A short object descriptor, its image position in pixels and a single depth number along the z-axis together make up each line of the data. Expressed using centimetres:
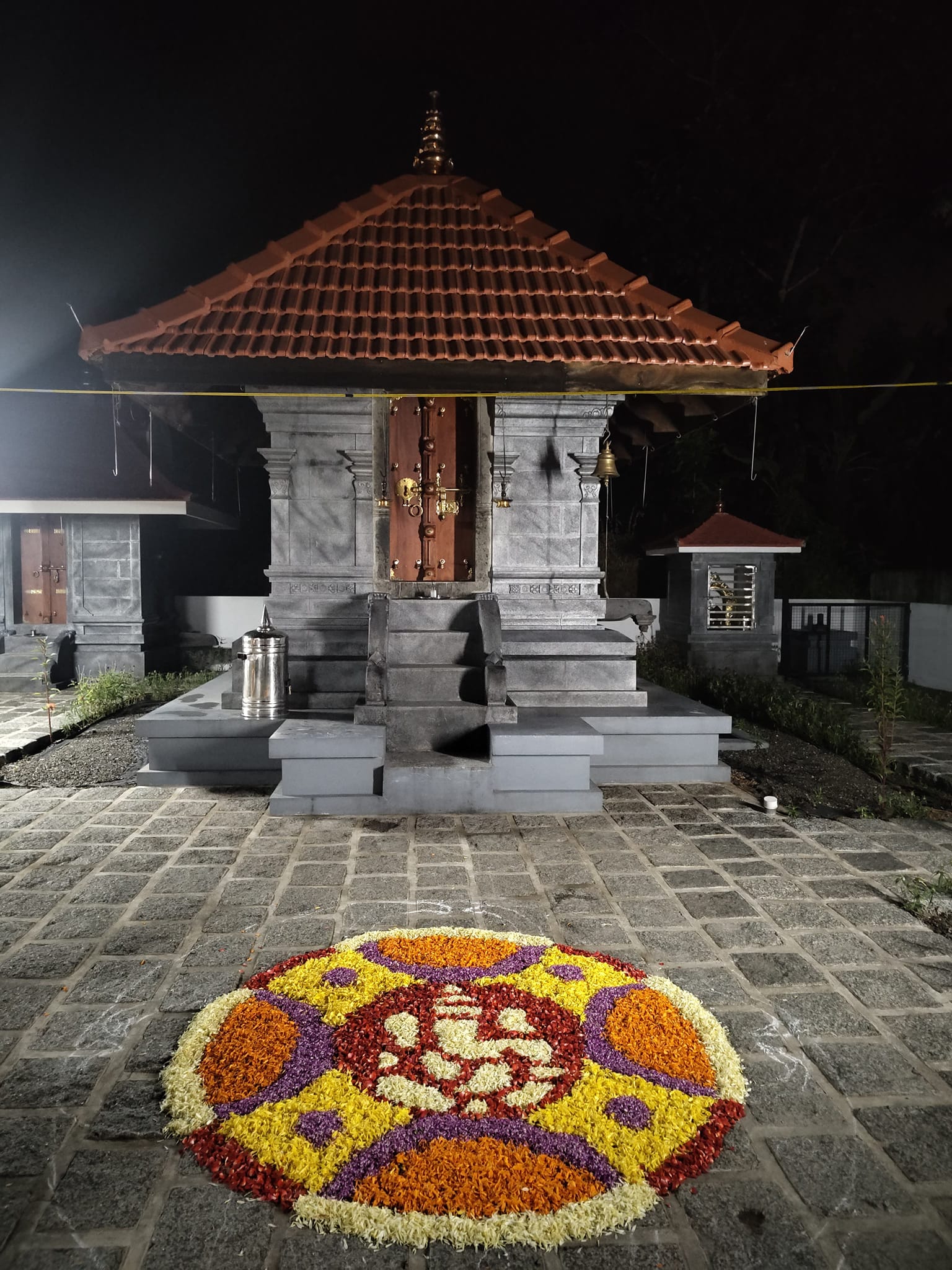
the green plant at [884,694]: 802
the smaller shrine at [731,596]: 1480
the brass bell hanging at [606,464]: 926
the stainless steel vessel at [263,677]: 825
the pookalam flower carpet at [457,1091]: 267
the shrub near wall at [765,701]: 967
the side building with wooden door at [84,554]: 1419
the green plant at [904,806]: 702
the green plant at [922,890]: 508
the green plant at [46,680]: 1002
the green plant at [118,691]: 1099
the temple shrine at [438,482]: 767
